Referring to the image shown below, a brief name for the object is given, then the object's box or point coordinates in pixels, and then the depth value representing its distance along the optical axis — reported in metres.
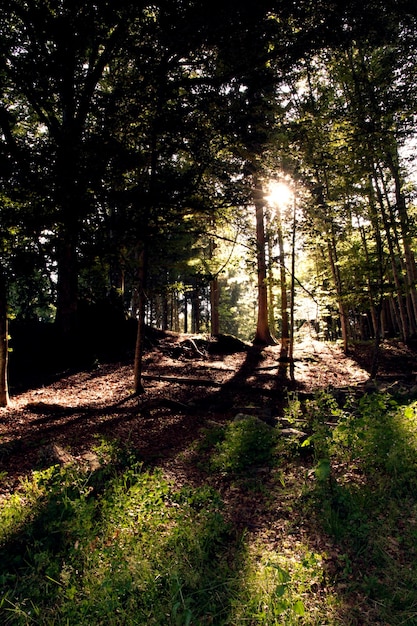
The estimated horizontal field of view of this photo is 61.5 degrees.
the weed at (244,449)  5.32
